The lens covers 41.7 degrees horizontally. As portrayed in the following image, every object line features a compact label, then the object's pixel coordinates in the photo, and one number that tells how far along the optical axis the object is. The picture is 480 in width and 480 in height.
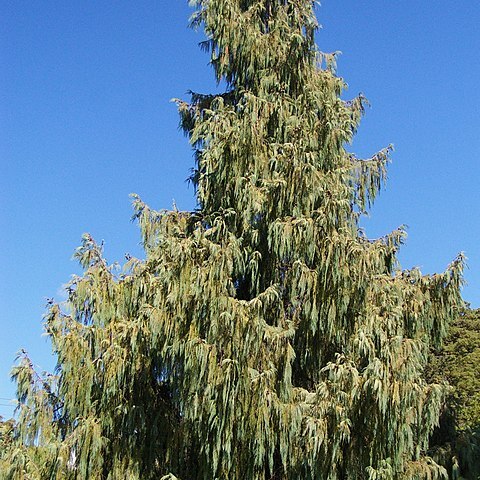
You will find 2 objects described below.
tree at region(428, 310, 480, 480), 8.33
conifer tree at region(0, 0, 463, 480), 6.49
